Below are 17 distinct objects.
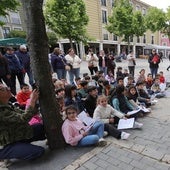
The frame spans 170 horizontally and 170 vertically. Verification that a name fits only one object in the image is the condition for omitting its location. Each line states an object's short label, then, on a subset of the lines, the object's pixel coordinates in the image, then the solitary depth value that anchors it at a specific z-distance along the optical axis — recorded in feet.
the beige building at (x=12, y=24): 77.62
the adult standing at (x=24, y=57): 20.00
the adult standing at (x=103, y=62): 27.39
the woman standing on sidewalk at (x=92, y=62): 25.68
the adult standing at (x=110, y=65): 28.04
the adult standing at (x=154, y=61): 27.83
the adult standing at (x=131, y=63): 28.46
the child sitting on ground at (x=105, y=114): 11.56
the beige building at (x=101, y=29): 87.40
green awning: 53.19
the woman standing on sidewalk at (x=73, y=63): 22.64
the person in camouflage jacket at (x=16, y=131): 7.80
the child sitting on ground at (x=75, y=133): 9.21
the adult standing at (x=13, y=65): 18.41
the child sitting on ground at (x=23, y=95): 13.98
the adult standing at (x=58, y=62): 21.24
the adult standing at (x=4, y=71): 16.50
